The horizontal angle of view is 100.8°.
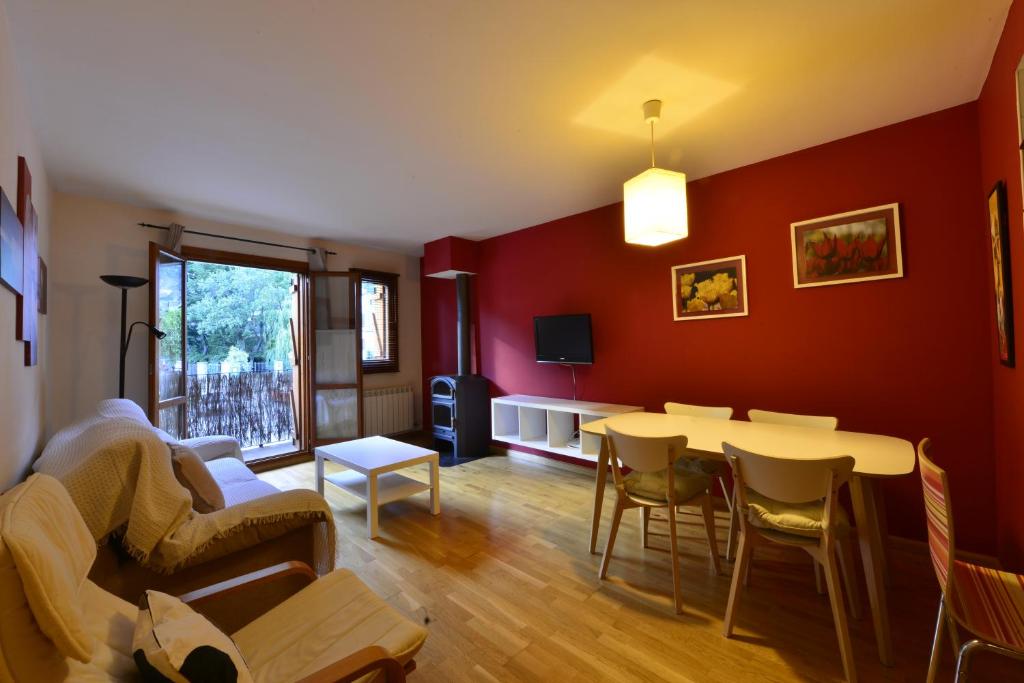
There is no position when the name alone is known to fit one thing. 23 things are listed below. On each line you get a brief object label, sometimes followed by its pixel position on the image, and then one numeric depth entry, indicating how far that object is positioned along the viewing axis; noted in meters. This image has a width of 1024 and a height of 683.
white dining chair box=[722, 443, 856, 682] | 1.61
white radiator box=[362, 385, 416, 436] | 5.18
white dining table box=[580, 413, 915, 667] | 1.67
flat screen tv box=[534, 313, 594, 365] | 3.99
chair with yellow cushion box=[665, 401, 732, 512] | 2.65
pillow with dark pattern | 0.89
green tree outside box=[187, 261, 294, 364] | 5.02
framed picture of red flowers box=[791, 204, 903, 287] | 2.54
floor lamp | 2.96
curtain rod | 3.82
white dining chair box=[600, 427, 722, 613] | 2.04
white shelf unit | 3.61
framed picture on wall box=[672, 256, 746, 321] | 3.14
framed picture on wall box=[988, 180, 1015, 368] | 1.80
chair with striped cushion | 1.19
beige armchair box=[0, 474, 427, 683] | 0.75
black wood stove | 4.65
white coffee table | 2.87
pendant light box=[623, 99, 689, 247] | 2.20
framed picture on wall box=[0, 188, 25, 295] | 1.44
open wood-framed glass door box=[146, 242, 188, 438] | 3.49
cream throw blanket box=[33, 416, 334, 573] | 1.46
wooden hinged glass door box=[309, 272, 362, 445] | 4.80
